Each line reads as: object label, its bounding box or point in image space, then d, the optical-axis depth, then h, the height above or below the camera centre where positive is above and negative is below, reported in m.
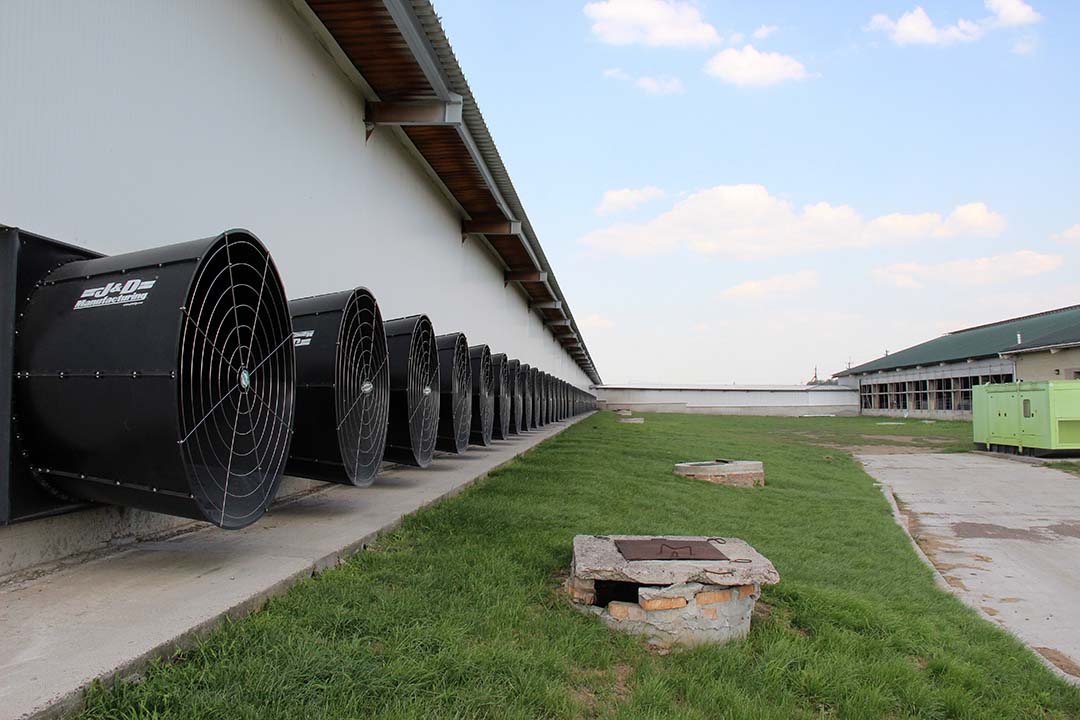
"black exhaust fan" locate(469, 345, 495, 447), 10.25 -0.08
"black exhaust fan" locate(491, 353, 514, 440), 11.91 -0.11
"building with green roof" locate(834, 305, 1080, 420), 30.19 +1.34
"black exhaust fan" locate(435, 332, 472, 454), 8.72 -0.03
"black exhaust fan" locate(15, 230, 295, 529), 3.21 +0.05
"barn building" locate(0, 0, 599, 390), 3.86 +2.06
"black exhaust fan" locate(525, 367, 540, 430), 17.17 -0.15
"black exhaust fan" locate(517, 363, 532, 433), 15.54 -0.11
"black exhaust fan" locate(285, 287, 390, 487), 5.19 +0.03
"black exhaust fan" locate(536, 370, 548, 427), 19.04 -0.20
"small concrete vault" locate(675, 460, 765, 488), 10.63 -1.22
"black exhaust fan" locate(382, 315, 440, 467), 7.02 +0.02
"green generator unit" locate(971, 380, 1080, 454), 18.50 -0.74
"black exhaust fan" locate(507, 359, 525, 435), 13.62 -0.04
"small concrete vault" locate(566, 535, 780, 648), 3.68 -1.07
